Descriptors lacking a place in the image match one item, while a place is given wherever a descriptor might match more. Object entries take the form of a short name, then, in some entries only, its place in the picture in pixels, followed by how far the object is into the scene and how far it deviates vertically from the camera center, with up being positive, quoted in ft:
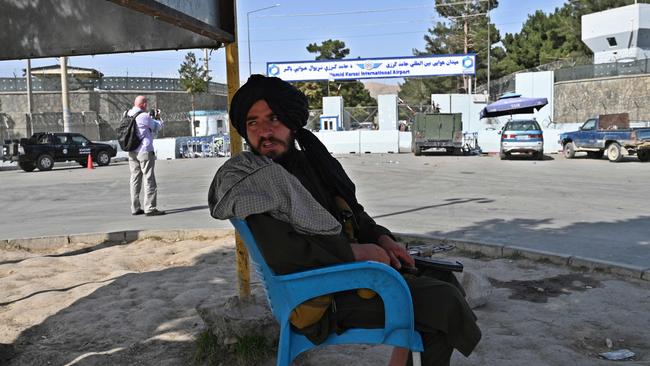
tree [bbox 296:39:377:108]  207.51 +21.36
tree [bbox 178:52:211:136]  179.83 +21.95
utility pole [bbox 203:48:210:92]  186.60 +24.80
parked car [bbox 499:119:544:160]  75.82 -0.04
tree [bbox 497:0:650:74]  207.31 +38.81
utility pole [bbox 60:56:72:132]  96.22 +9.21
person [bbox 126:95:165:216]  28.50 -0.35
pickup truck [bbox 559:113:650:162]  65.41 -0.30
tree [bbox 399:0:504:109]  213.05 +39.85
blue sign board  119.85 +15.91
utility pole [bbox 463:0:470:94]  208.13 +41.62
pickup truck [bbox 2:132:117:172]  77.15 -0.38
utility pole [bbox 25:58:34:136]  115.31 +10.56
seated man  7.61 -1.56
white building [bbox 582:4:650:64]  159.22 +30.55
